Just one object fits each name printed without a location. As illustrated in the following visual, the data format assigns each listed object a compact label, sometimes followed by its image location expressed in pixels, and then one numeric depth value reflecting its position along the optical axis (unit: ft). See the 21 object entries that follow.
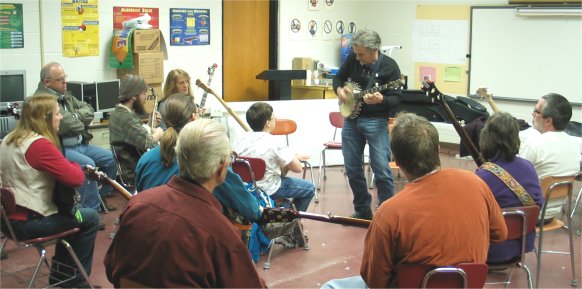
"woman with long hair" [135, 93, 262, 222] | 10.23
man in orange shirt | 7.05
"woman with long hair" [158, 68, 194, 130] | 16.21
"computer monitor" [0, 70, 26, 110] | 17.49
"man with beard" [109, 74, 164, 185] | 14.46
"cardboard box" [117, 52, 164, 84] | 21.34
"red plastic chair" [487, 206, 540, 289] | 9.80
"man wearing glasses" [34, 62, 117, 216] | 15.96
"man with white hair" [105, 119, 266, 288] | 5.86
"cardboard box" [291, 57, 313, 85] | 27.20
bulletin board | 26.68
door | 25.70
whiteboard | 23.52
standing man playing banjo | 15.15
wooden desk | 26.05
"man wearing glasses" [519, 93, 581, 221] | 12.80
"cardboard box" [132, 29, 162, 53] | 21.34
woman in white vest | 10.81
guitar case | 26.10
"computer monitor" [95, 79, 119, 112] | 19.34
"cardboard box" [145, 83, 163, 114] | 20.94
